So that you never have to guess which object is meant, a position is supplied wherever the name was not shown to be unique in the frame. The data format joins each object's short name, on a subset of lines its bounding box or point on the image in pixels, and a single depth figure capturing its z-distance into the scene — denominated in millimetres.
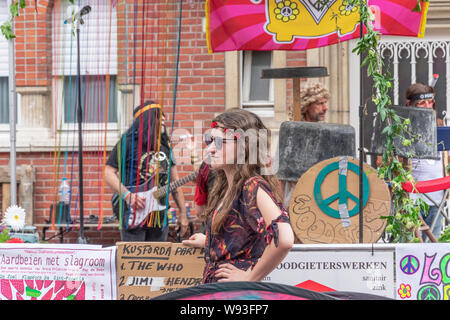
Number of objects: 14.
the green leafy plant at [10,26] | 8484
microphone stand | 10859
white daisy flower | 9570
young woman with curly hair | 5414
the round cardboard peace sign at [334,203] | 8969
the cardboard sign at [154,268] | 7258
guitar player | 10031
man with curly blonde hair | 11148
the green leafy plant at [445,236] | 8621
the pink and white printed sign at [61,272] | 7473
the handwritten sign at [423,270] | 7164
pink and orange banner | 10336
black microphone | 10686
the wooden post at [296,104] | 10498
